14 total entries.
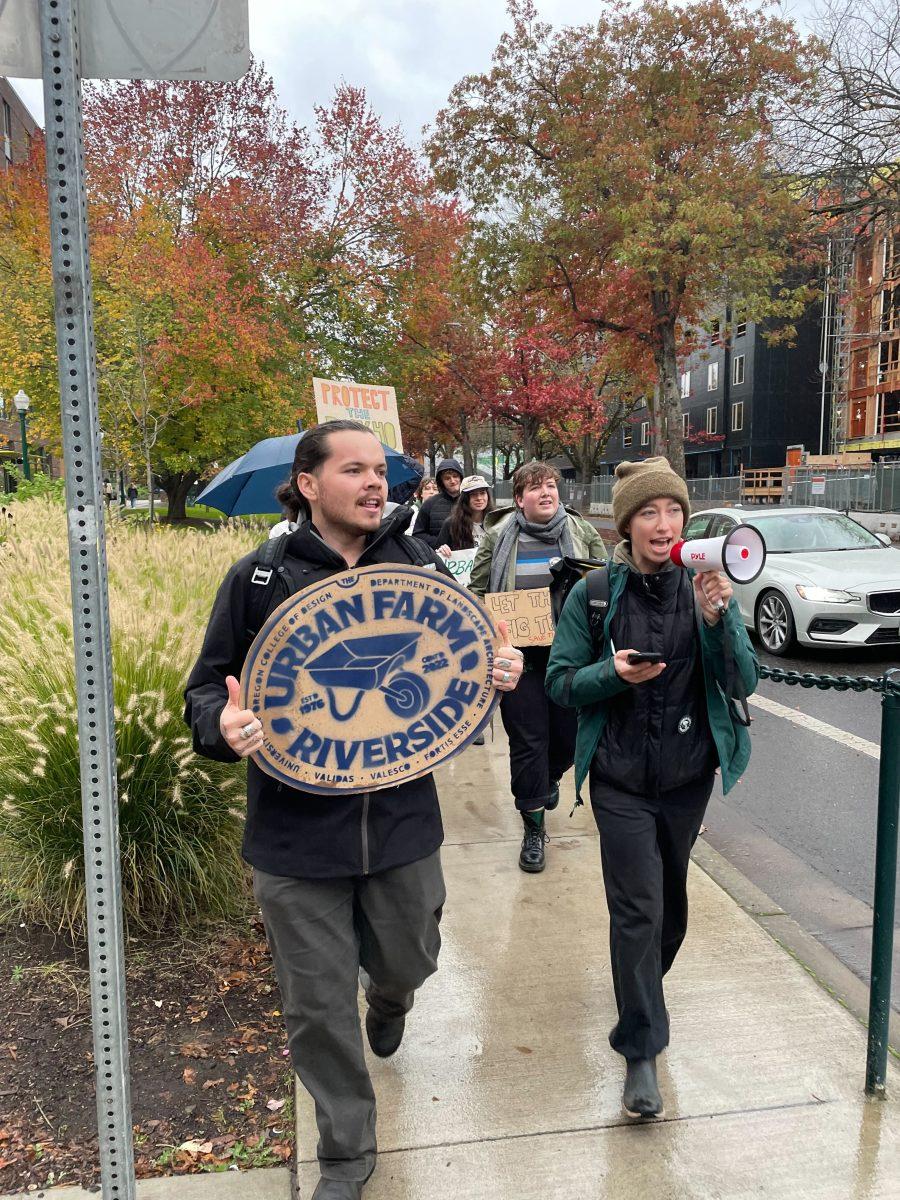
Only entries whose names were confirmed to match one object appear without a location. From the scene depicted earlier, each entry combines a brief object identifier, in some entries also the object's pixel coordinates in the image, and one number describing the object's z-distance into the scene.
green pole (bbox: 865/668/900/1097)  2.80
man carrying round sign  2.46
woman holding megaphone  2.85
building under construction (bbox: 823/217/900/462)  44.91
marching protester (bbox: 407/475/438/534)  12.29
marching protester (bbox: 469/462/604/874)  4.73
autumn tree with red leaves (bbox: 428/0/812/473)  20.05
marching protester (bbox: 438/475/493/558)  7.11
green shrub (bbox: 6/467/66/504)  13.71
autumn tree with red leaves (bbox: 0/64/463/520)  18.73
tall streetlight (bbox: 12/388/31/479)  22.27
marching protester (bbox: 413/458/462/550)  8.61
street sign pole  1.64
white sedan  9.50
